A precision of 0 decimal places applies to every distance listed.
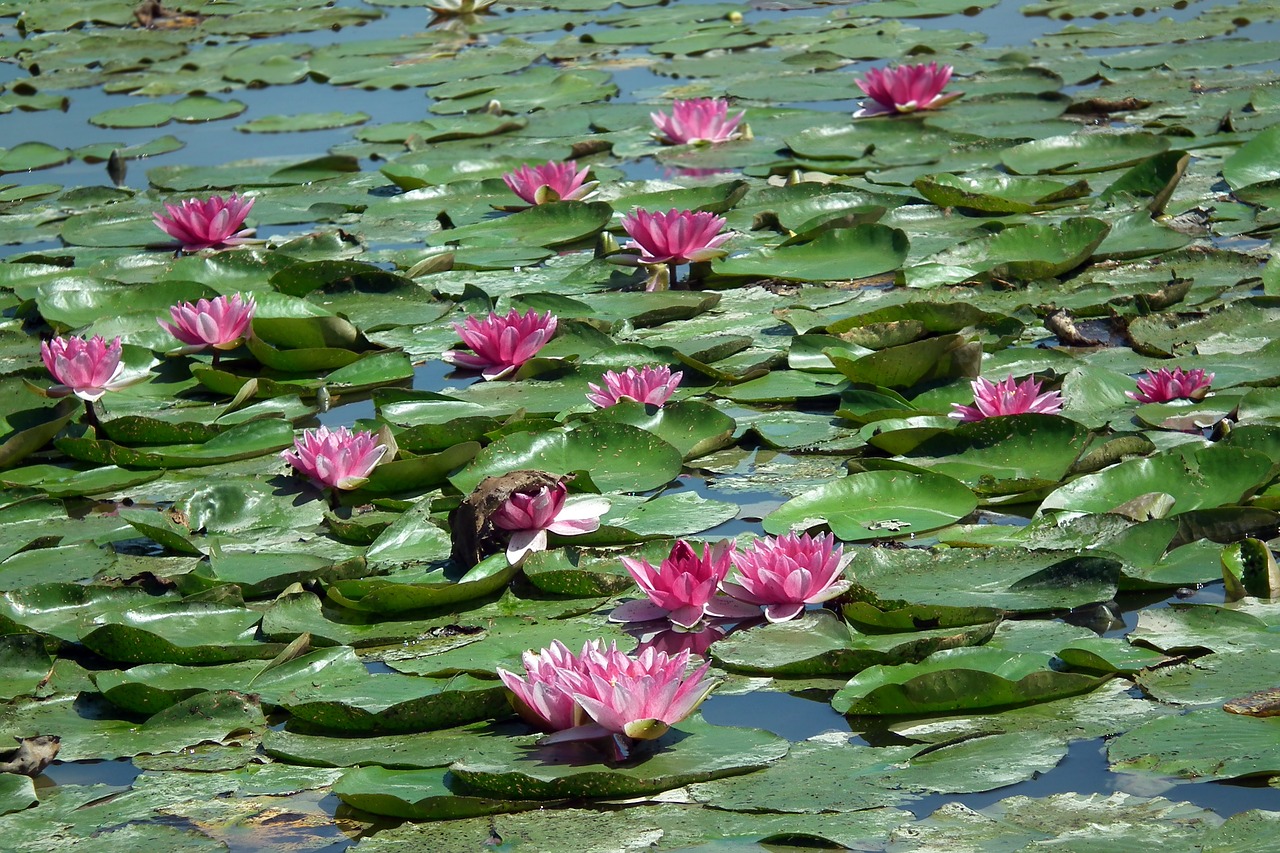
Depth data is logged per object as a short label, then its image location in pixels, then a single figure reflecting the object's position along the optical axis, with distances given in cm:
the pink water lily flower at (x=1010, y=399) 698
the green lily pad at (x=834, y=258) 968
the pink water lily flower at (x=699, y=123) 1336
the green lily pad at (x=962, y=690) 484
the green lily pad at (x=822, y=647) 516
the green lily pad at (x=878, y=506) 626
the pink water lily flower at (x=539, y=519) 619
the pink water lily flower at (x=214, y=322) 868
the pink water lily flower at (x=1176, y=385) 715
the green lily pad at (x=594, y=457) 698
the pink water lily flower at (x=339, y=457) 690
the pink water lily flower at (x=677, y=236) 963
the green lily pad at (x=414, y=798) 452
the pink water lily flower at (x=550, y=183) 1159
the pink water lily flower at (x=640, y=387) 752
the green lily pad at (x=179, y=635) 566
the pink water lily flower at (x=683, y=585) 547
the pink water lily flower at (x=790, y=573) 545
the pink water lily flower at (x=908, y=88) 1360
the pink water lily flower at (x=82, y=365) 790
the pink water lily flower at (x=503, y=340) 834
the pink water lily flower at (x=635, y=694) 459
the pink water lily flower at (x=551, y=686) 474
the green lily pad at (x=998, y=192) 1074
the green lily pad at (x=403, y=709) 504
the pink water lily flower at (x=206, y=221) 1099
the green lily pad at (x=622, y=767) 455
